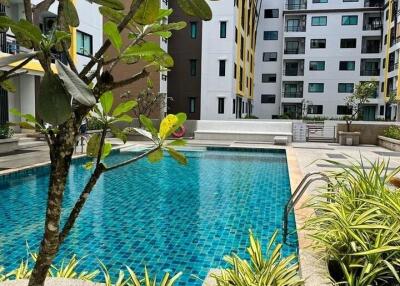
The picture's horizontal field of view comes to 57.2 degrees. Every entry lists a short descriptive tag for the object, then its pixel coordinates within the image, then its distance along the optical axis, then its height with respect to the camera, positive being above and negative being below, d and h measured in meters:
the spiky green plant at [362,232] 3.07 -1.00
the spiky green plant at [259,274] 3.12 -1.35
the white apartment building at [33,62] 16.09 +3.25
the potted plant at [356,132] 20.92 -0.20
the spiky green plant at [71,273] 3.56 -1.55
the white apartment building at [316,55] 45.09 +8.46
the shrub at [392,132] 19.19 -0.46
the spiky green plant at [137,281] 2.99 -1.35
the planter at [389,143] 17.95 -1.02
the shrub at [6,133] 15.38 -0.69
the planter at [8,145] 15.02 -1.18
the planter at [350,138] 20.91 -0.87
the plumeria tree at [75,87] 1.21 +0.11
